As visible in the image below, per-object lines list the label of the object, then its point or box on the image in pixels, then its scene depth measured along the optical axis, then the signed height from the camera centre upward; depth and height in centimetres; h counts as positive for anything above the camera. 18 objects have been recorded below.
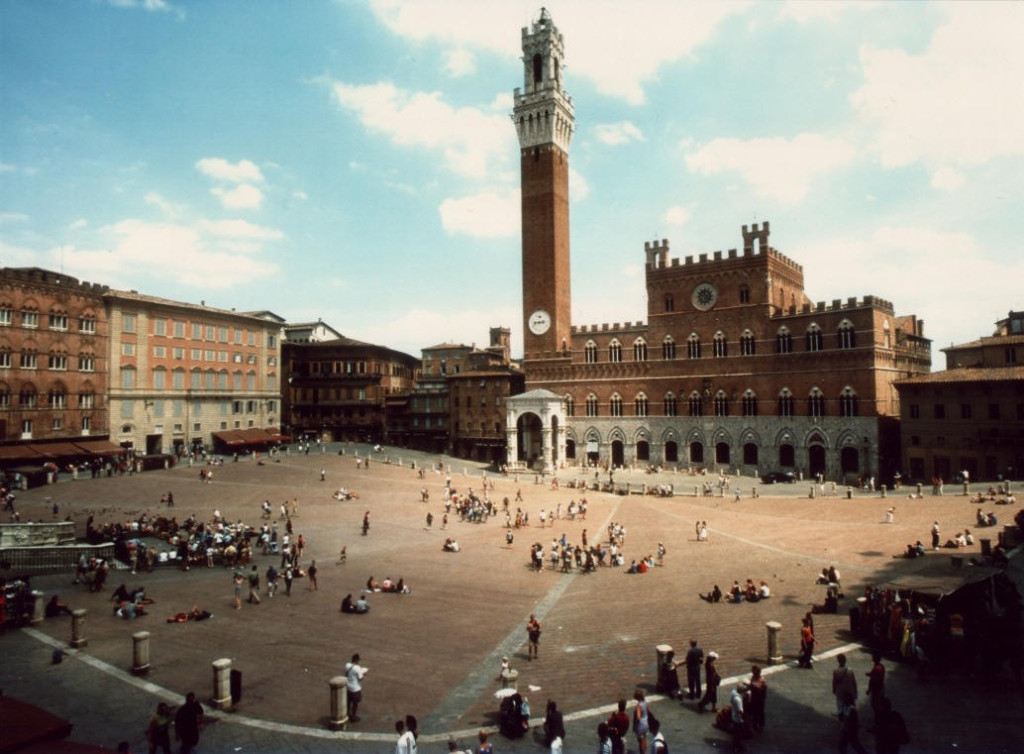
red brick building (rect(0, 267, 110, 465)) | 4650 +407
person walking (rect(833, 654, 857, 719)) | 1234 -541
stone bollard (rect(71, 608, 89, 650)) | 1775 -590
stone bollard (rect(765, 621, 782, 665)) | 1641 -605
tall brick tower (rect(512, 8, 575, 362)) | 6775 +2397
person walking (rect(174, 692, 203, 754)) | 1213 -594
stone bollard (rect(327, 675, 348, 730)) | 1334 -606
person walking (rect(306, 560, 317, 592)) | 2423 -607
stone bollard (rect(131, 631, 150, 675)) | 1595 -599
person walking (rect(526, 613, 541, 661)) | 1741 -610
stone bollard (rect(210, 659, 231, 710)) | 1420 -605
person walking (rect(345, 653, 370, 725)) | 1383 -594
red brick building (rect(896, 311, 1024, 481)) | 4316 -45
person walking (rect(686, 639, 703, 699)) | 1445 -590
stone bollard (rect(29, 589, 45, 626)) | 1988 -597
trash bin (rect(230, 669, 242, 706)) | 1442 -615
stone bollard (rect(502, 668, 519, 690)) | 1344 -562
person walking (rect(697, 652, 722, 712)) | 1384 -592
